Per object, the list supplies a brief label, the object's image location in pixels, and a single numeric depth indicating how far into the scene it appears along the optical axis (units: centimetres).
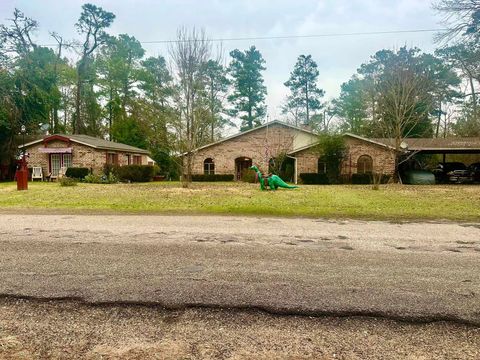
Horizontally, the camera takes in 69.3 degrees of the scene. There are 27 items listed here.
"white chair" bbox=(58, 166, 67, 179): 2761
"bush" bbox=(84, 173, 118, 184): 2580
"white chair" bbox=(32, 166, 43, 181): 2822
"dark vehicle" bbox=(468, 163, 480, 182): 2744
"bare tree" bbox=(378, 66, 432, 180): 2632
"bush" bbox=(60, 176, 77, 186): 2194
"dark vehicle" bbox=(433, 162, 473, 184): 2731
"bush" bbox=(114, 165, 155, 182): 2800
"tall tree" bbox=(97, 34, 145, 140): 4191
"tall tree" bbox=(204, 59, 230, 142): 2280
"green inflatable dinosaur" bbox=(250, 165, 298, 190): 1919
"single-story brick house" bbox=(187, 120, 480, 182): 3053
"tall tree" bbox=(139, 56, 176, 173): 3512
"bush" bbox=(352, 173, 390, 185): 2653
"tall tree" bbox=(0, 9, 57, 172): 2595
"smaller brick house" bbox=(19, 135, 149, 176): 2834
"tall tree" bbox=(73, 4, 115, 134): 3841
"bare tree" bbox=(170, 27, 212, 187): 2080
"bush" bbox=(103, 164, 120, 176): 2784
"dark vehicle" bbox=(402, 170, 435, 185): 2580
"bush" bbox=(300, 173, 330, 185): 2680
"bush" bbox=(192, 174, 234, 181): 3014
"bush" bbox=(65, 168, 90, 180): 2725
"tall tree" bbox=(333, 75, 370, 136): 3956
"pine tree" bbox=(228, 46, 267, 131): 4712
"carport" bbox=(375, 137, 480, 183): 2573
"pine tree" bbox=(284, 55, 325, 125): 4853
